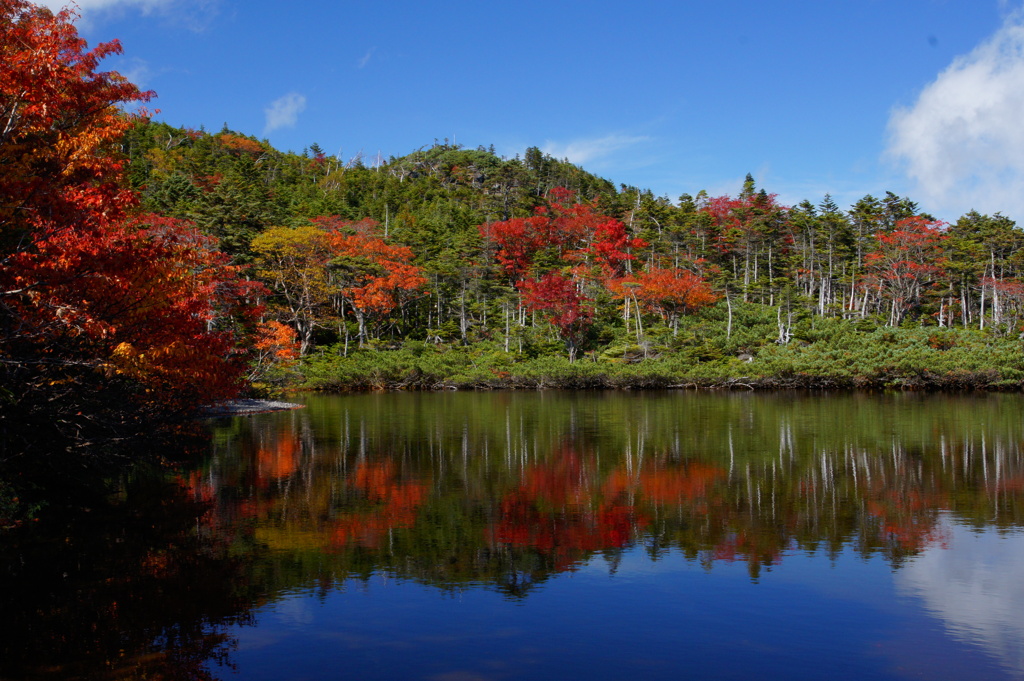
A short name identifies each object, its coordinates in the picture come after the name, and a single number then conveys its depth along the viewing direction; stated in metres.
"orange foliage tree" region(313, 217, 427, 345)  50.25
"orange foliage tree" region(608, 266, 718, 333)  51.00
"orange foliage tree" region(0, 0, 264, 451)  9.19
